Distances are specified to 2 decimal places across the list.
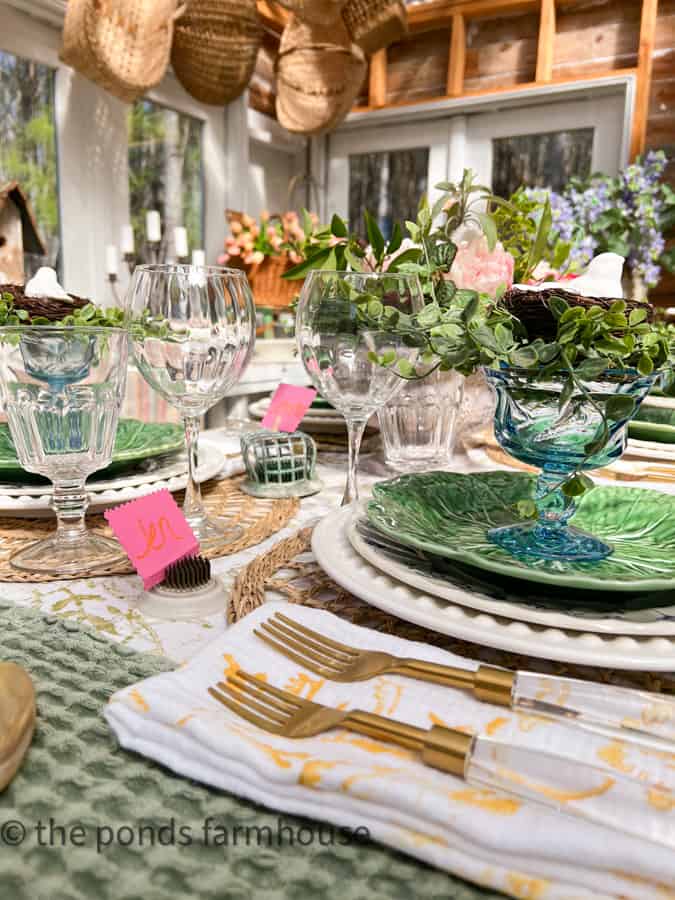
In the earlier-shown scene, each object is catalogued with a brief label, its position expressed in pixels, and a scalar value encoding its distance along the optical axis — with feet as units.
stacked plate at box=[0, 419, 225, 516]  2.21
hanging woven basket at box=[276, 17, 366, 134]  8.71
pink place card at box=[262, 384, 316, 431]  3.15
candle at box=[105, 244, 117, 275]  8.05
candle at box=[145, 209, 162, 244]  8.20
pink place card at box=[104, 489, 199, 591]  1.68
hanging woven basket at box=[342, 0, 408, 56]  8.88
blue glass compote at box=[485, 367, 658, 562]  1.54
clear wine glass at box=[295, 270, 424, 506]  2.02
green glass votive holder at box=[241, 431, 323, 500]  2.71
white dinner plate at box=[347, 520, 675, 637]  1.29
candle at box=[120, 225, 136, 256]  8.17
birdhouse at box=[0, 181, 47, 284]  6.78
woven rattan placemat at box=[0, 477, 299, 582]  1.89
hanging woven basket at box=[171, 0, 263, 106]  7.86
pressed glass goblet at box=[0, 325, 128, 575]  1.76
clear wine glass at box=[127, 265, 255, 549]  2.00
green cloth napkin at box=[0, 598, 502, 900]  0.83
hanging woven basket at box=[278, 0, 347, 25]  8.06
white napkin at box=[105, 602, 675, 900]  0.81
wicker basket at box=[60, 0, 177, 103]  6.18
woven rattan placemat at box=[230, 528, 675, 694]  1.36
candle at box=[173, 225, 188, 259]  8.72
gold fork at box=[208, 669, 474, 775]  0.96
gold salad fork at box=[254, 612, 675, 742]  1.05
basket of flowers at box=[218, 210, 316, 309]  8.12
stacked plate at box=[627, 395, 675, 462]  2.85
